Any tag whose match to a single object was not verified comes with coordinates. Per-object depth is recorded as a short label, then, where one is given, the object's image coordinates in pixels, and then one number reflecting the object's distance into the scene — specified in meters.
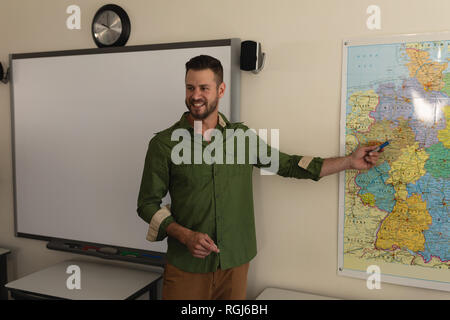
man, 1.60
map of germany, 1.75
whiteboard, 2.21
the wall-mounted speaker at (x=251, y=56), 1.96
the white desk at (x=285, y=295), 1.94
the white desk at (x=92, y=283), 2.05
